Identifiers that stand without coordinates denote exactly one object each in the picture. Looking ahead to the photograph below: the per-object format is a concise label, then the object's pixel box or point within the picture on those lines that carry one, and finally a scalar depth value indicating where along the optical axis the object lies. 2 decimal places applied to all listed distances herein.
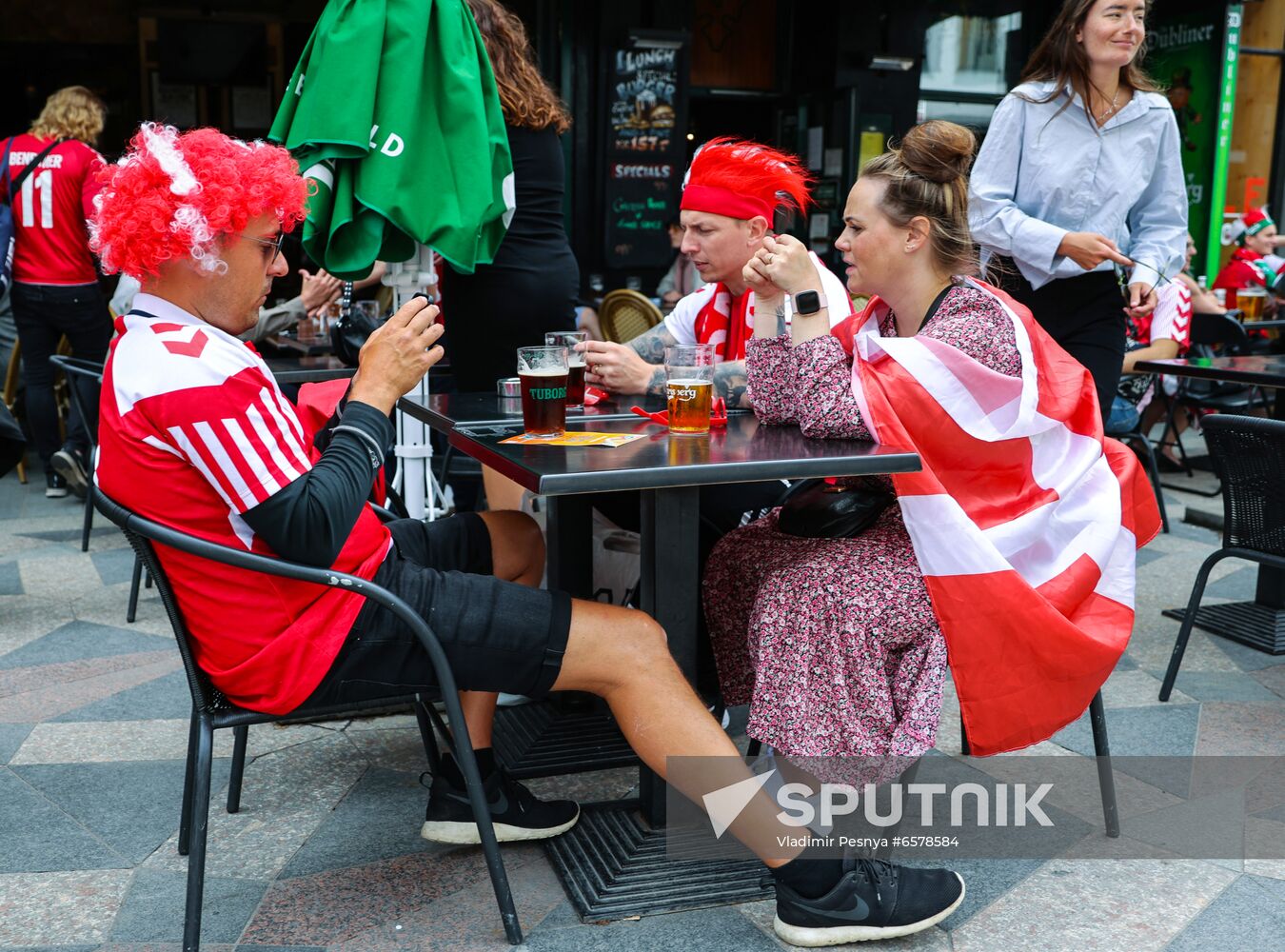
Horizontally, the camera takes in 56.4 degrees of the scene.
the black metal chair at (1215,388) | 6.02
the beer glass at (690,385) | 2.25
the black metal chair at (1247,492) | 3.25
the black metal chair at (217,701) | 1.85
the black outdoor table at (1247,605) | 3.85
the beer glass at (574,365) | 2.50
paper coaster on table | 2.19
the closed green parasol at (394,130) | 2.85
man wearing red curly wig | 1.83
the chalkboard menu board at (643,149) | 7.71
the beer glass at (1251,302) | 6.67
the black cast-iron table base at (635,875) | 2.27
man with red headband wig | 3.04
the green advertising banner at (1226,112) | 9.06
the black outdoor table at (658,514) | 1.92
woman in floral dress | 2.18
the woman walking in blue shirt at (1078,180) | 3.34
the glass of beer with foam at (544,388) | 2.21
